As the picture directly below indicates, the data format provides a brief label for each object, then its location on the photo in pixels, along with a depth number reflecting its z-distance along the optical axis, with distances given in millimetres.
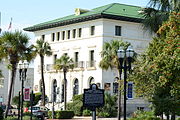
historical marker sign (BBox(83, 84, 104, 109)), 22062
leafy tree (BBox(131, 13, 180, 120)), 26516
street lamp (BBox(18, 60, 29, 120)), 33125
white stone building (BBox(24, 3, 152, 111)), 62500
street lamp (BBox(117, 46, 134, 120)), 25578
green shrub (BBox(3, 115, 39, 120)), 34862
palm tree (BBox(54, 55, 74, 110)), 62322
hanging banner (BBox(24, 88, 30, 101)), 28672
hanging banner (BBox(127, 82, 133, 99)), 28062
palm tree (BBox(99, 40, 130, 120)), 49300
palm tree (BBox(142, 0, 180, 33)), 36031
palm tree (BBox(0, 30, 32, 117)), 40594
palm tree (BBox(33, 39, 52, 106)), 65000
